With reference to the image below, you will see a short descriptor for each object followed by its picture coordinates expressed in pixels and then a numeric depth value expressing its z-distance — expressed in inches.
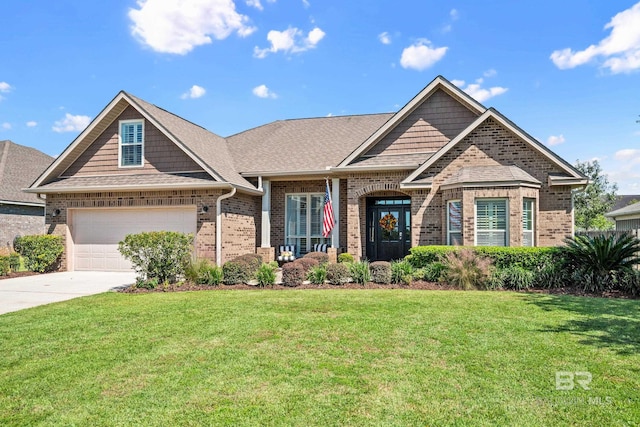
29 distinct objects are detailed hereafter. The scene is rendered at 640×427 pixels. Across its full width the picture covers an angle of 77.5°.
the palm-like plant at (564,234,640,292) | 386.0
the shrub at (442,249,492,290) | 404.8
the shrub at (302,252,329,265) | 518.3
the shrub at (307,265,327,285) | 442.9
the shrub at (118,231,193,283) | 441.7
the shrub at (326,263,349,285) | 442.0
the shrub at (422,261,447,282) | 432.5
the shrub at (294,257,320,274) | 465.5
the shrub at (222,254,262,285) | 451.8
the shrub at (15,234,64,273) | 593.0
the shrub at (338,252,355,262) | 563.5
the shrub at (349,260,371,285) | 436.3
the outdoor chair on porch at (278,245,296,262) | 631.2
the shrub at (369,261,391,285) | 436.5
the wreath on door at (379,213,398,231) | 620.7
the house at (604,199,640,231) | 1044.0
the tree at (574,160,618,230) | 1354.6
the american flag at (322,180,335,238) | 593.9
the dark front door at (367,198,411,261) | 615.8
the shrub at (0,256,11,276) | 557.0
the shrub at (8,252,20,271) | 582.8
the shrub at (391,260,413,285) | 438.3
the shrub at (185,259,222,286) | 450.0
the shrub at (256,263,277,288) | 435.5
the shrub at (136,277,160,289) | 434.7
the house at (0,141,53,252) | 826.2
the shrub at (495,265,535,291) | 399.9
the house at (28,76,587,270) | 501.0
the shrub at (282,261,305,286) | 436.5
